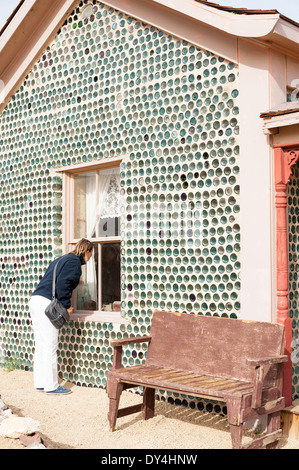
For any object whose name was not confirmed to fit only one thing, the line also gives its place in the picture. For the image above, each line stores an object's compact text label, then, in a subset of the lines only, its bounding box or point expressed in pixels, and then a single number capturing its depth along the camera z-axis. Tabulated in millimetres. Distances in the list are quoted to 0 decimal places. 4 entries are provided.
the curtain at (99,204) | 7656
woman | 7219
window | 7605
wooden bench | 4828
